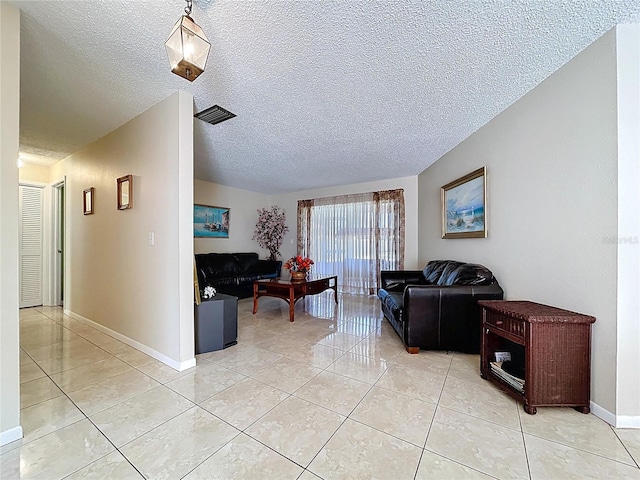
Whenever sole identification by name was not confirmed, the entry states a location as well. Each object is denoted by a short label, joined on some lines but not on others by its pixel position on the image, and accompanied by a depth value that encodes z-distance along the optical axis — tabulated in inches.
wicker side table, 64.1
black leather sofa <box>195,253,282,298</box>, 191.8
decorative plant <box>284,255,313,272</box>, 159.9
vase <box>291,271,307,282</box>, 158.7
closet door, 168.9
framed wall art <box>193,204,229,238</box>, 211.2
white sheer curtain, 204.1
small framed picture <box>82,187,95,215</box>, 127.2
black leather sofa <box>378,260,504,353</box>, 95.3
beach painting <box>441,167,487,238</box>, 112.4
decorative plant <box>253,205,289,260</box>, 255.9
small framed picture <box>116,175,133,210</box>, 103.3
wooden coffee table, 143.5
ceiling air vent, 97.9
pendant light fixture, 47.1
